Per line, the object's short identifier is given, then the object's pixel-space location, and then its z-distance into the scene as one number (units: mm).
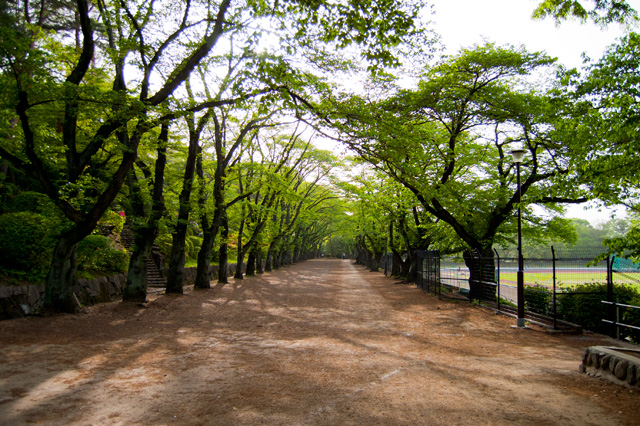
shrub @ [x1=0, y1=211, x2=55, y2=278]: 9758
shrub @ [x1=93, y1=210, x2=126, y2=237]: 13055
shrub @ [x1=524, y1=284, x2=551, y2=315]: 11812
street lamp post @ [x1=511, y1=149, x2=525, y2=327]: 10301
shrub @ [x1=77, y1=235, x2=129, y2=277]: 11773
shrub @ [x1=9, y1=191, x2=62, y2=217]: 13008
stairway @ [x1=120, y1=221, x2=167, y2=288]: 18375
